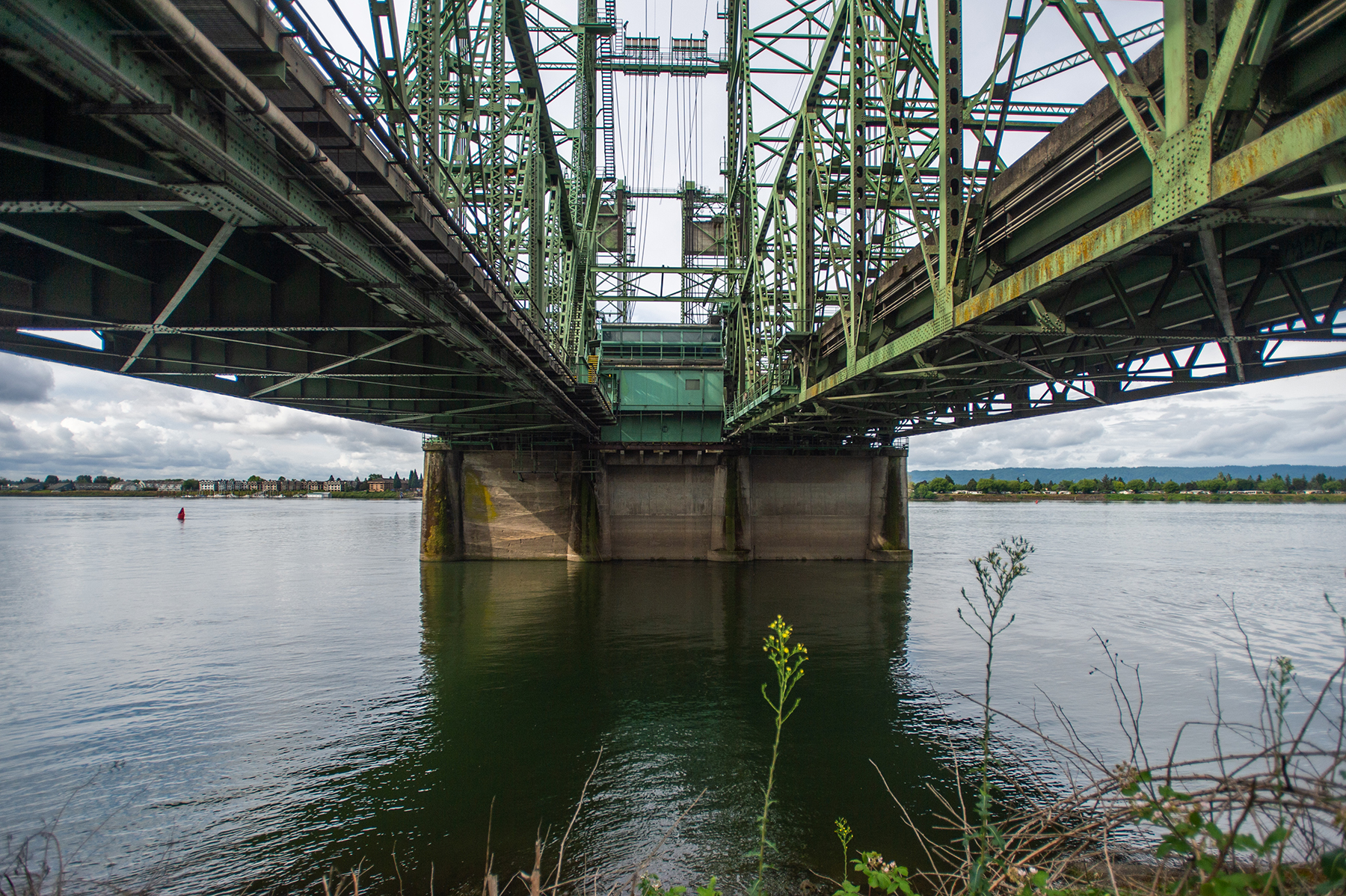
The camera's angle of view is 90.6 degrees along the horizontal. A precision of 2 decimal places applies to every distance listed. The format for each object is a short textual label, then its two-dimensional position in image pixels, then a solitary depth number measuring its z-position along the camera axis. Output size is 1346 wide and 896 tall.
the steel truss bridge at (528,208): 5.46
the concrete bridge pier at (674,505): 40.09
